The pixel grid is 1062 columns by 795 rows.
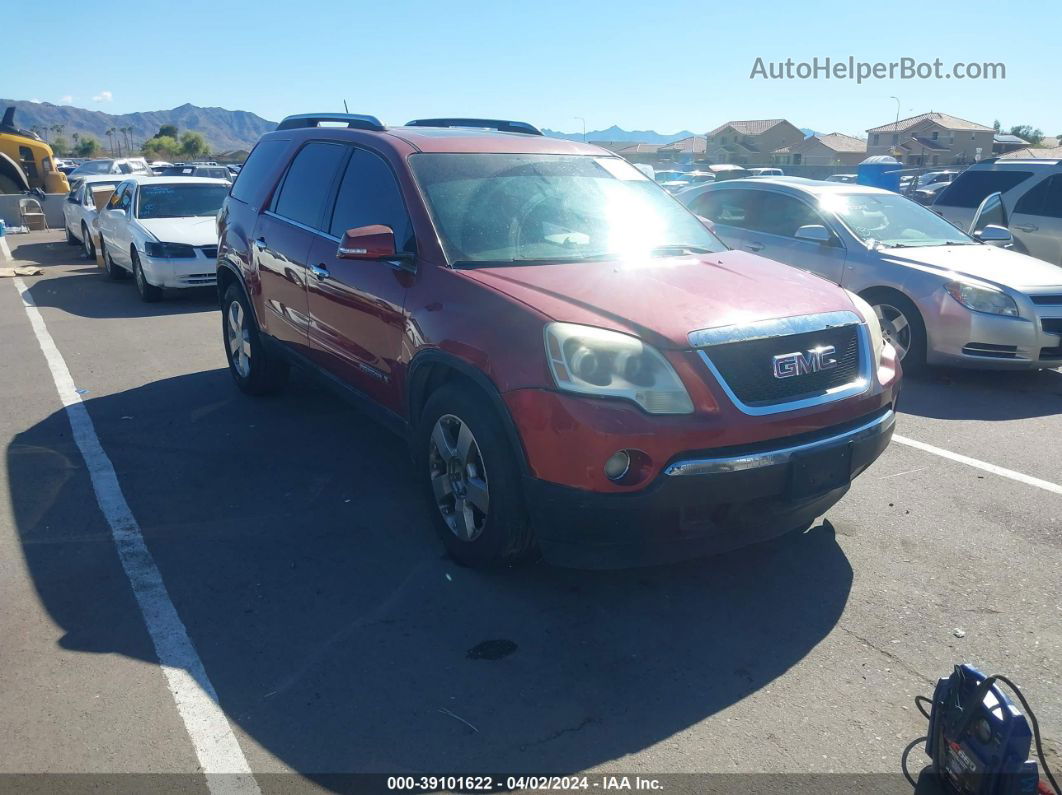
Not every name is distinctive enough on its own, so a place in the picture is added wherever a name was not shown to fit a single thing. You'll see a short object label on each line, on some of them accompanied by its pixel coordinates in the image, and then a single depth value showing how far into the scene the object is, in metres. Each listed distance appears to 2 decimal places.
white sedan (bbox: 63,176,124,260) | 15.81
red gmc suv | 3.35
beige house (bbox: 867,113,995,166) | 67.38
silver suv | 10.63
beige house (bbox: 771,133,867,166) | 76.62
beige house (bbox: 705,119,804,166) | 82.75
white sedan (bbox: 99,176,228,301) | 11.00
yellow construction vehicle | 25.12
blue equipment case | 2.41
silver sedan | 7.10
